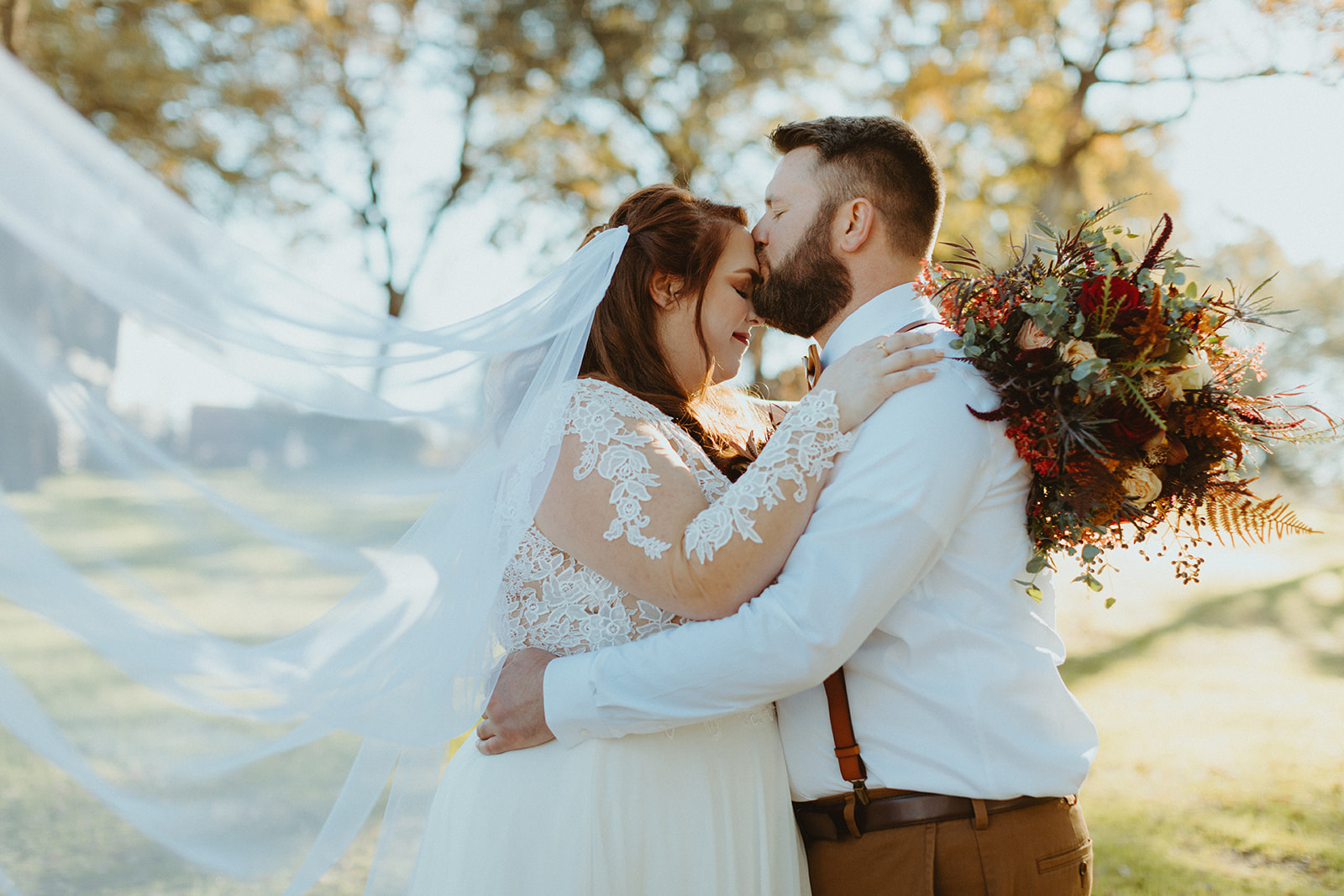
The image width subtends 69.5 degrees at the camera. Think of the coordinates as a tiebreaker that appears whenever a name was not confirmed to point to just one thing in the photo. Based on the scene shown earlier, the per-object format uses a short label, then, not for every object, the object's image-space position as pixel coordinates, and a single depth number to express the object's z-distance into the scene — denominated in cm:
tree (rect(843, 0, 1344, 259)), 1145
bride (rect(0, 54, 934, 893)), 192
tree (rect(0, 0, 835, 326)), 1393
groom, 228
